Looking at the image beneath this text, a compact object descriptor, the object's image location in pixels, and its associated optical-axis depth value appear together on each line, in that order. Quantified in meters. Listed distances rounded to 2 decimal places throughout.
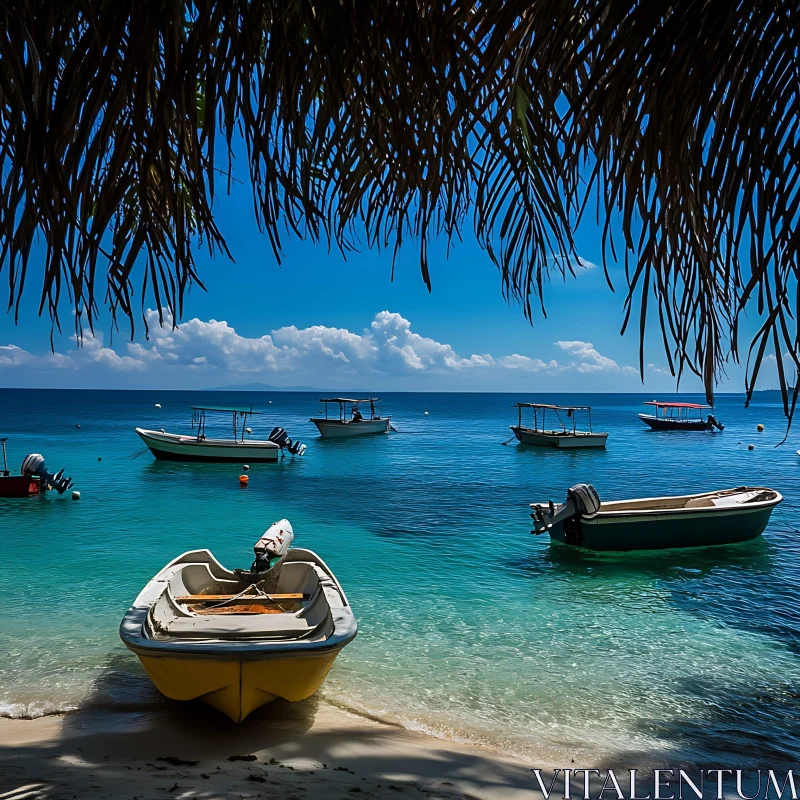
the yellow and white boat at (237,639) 6.21
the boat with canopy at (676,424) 56.66
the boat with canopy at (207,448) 31.44
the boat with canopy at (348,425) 46.69
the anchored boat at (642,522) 14.37
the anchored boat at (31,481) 21.48
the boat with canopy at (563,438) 39.88
